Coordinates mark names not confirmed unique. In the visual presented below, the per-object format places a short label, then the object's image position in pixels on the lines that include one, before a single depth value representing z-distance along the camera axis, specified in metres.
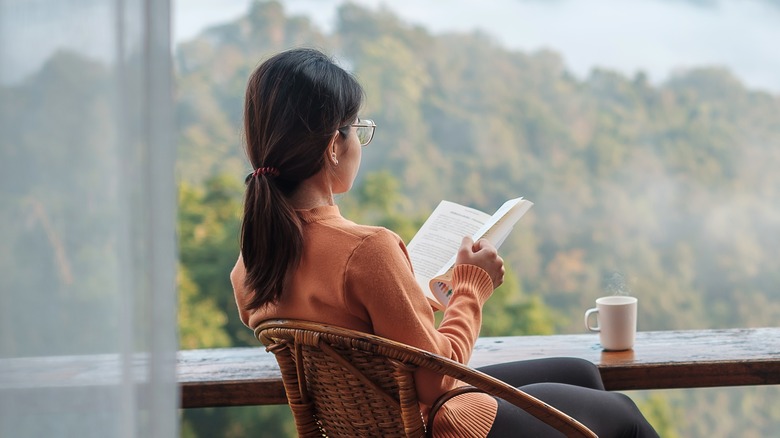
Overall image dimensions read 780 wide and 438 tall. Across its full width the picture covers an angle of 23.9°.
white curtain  2.37
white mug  3.25
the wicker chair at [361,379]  2.65
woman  2.69
